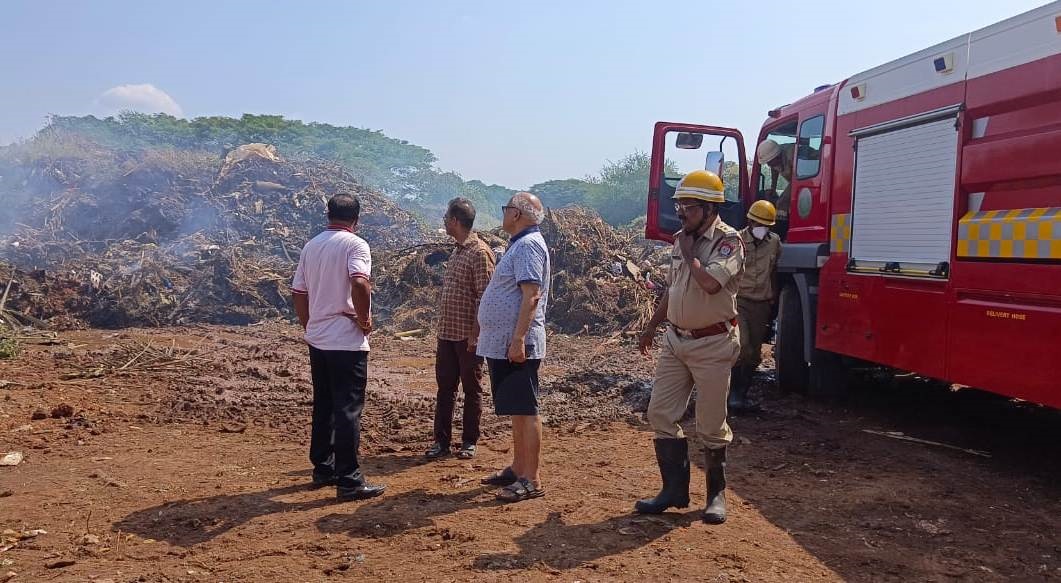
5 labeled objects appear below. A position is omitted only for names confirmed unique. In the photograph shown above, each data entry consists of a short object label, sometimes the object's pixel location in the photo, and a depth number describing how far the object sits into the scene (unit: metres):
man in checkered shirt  4.81
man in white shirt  4.15
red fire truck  4.11
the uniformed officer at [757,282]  6.08
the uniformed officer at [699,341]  3.68
